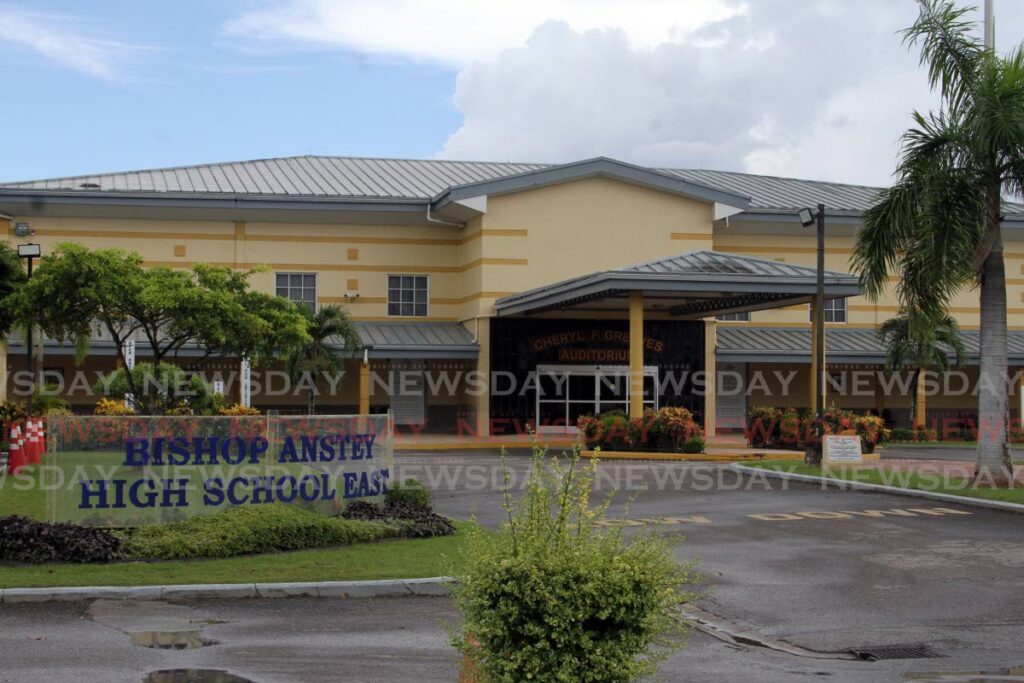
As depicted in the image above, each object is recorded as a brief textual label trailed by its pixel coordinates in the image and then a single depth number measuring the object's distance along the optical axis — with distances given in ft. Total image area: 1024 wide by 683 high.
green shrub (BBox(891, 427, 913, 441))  130.72
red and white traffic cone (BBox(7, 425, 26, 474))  75.72
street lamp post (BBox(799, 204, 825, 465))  85.35
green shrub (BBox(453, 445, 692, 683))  20.24
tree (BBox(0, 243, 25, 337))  78.74
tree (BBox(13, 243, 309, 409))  63.46
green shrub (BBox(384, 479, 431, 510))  53.98
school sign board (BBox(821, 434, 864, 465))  82.79
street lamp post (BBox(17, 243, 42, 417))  83.41
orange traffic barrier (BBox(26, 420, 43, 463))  81.10
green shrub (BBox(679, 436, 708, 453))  101.35
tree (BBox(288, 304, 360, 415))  114.83
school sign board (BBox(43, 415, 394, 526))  45.16
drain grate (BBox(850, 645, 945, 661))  30.53
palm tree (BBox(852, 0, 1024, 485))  66.69
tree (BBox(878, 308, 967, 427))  128.26
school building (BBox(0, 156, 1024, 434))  123.75
